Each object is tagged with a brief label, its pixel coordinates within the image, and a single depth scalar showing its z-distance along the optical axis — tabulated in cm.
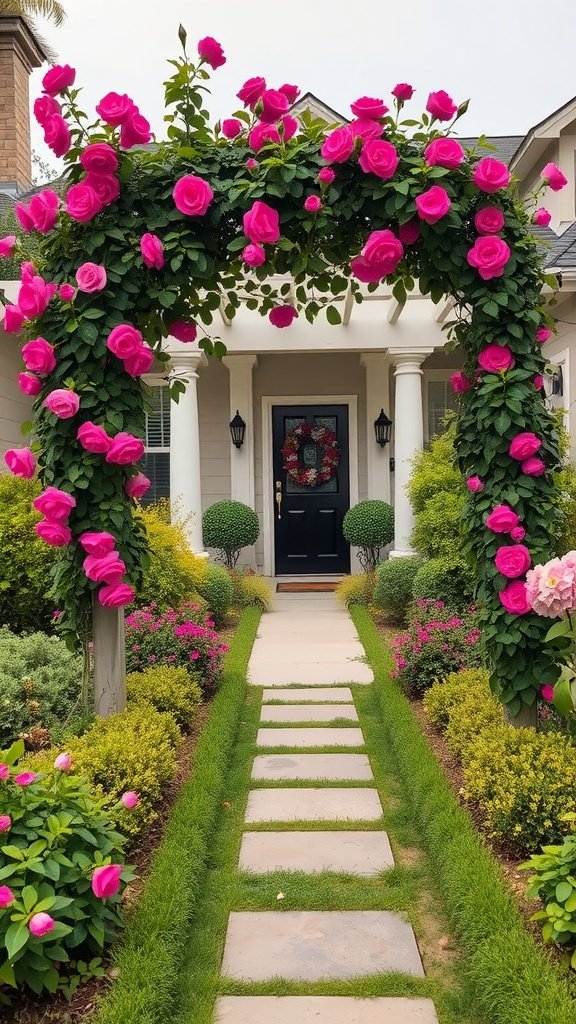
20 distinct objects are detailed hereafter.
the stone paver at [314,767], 393
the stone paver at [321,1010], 218
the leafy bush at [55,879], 196
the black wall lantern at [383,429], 910
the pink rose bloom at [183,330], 350
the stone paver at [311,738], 440
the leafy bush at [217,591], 706
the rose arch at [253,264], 307
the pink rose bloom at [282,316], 353
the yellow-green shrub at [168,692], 406
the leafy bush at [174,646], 476
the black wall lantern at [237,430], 900
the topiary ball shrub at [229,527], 830
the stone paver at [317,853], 305
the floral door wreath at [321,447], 953
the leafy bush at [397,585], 716
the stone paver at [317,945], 240
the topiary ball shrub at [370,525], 841
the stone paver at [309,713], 484
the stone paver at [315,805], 350
